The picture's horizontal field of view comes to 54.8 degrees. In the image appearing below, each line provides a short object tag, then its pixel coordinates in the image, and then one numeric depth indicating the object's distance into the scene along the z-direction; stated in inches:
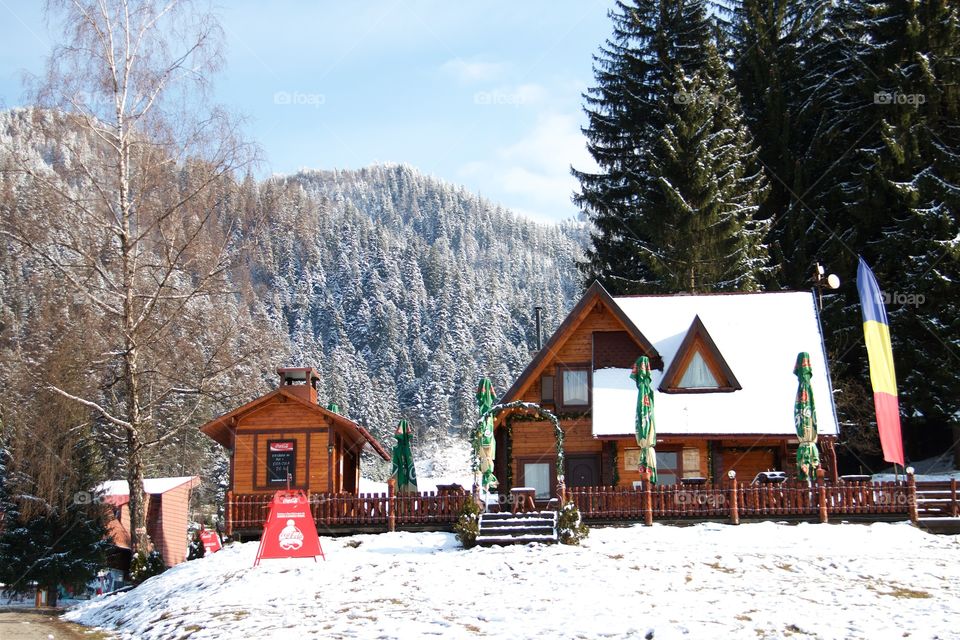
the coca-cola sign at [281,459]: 1111.0
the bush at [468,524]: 837.2
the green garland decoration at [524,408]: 944.9
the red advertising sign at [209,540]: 1100.6
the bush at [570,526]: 832.3
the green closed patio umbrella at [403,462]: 1107.3
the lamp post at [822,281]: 1262.3
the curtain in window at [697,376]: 1124.5
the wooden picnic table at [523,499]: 895.1
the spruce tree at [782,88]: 1802.4
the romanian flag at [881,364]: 1007.0
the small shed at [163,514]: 1819.6
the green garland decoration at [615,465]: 1093.8
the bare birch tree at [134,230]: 973.8
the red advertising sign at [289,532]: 798.5
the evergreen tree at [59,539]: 1465.3
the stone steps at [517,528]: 832.9
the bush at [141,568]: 975.6
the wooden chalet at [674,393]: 1075.3
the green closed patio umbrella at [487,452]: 936.9
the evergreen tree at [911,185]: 1405.0
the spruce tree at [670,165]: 1621.6
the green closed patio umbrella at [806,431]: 951.0
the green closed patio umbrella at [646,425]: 950.4
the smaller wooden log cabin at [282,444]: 1107.3
